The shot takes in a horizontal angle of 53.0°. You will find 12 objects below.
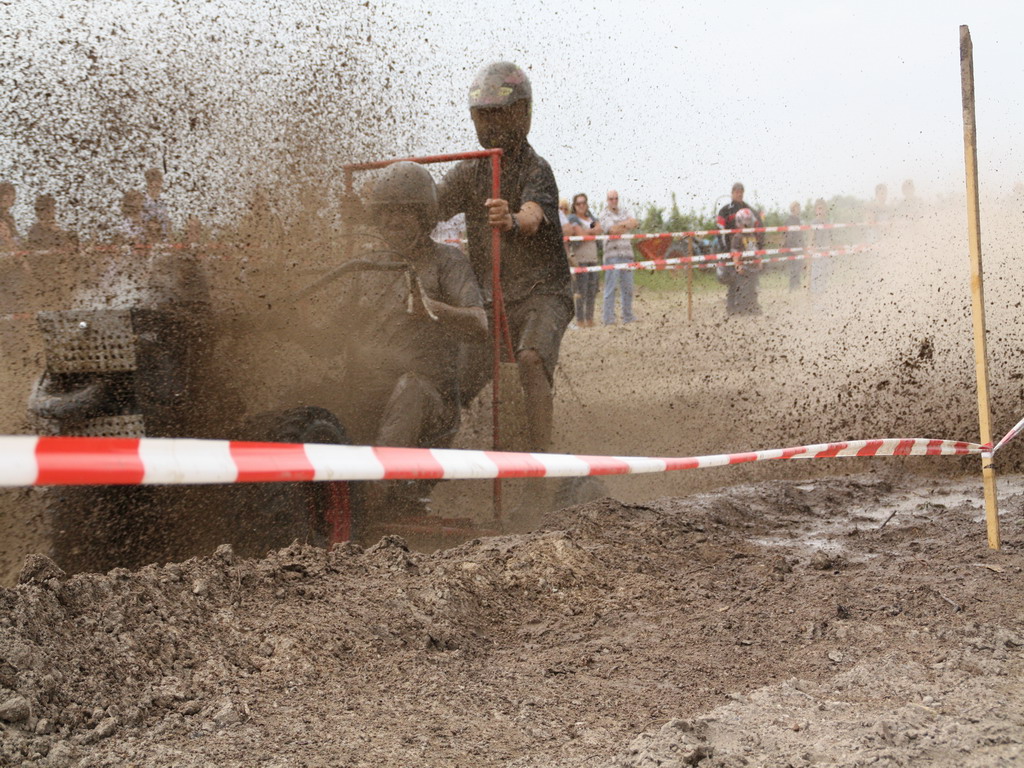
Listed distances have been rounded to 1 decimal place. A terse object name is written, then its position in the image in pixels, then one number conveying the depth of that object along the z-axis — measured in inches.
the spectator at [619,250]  528.7
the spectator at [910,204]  449.8
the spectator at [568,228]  510.6
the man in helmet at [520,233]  247.6
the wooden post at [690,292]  550.9
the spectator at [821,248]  559.5
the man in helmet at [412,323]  222.2
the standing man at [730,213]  564.4
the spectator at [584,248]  530.0
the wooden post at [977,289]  180.2
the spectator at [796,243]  591.8
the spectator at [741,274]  548.1
